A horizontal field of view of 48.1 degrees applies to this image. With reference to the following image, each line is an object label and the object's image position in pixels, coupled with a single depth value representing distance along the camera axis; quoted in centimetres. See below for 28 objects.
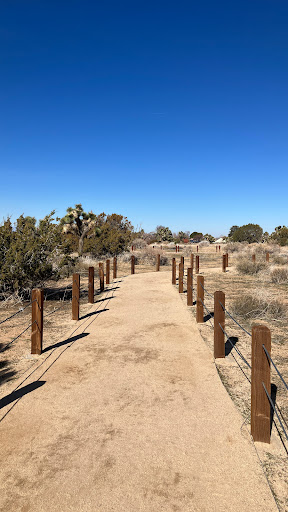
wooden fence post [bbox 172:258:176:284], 1440
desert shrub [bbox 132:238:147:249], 3568
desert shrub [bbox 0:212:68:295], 995
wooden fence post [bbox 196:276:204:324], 793
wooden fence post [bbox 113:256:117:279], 1683
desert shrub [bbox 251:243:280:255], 3143
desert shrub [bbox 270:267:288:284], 1543
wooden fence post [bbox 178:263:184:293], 1205
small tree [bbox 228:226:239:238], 6780
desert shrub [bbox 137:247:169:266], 2620
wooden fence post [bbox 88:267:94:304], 1055
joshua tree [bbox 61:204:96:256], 2928
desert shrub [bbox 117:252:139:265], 2644
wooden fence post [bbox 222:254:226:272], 1892
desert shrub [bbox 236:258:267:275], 1825
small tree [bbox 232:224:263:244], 4569
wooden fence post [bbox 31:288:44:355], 593
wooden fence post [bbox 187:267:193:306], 986
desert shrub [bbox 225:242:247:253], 3764
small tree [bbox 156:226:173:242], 5812
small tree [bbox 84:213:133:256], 2691
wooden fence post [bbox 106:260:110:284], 1478
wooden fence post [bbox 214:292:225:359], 558
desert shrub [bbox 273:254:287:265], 2169
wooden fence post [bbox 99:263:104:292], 1253
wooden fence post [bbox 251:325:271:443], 330
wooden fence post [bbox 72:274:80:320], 818
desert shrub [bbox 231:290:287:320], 872
